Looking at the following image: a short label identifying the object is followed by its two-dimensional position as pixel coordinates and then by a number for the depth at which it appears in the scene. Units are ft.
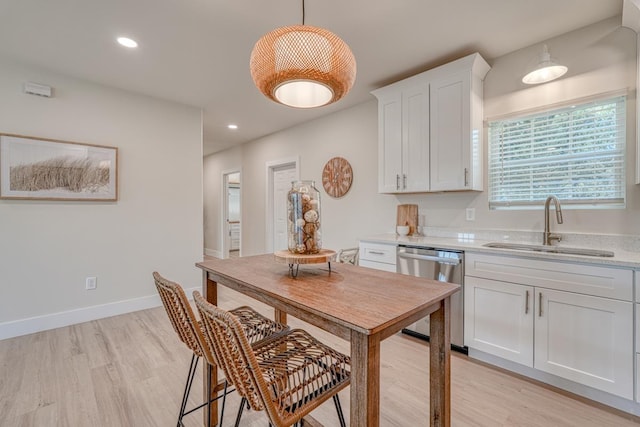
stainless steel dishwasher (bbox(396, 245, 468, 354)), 7.72
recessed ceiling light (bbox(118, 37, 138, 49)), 7.71
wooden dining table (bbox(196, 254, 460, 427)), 2.90
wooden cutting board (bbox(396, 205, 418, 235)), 10.38
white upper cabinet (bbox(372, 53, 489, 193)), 8.38
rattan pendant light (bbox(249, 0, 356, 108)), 3.98
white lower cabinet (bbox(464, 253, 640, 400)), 5.57
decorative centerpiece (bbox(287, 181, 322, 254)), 4.70
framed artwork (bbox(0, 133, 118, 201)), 8.81
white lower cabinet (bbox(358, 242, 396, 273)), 9.06
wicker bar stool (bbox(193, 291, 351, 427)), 3.03
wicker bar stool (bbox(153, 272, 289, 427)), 4.12
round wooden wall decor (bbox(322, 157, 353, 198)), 12.73
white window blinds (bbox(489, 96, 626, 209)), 6.98
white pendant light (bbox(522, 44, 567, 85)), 6.97
